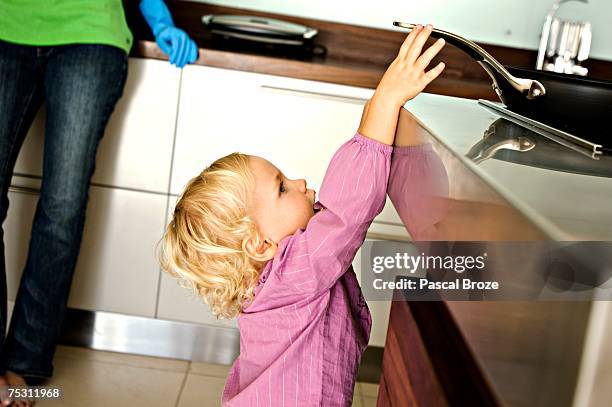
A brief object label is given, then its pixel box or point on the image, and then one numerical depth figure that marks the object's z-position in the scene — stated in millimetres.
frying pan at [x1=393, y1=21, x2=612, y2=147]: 922
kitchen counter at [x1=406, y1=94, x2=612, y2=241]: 425
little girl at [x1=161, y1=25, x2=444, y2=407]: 1025
